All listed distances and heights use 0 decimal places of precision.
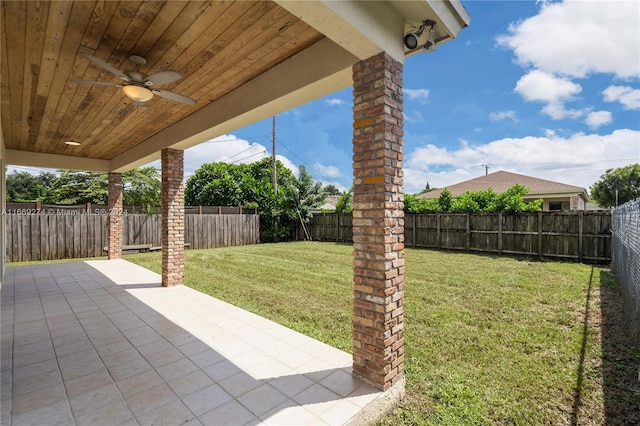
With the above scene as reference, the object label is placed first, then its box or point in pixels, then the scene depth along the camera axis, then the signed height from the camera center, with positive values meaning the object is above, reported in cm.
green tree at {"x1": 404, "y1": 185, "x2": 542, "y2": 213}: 949 +31
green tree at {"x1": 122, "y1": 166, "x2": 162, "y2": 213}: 2195 +195
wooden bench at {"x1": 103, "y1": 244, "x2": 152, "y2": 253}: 1048 -122
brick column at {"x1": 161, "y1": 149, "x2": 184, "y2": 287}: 568 -6
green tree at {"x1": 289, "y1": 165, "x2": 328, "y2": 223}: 1564 +101
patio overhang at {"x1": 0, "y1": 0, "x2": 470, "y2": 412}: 225 +151
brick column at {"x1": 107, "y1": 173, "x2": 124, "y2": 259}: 902 -5
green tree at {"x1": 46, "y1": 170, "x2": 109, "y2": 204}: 2036 +170
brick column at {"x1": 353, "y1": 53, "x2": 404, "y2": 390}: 230 -9
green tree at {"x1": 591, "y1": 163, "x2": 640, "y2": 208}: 2444 +216
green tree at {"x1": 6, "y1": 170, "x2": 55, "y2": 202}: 2702 +314
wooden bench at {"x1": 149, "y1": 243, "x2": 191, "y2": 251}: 1122 -132
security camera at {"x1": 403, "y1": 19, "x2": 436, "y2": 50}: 244 +143
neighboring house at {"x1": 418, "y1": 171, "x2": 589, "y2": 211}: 1460 +120
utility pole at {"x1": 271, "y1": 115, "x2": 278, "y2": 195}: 1676 +365
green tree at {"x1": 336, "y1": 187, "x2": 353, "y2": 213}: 1527 +41
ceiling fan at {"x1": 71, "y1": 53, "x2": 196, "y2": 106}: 290 +135
